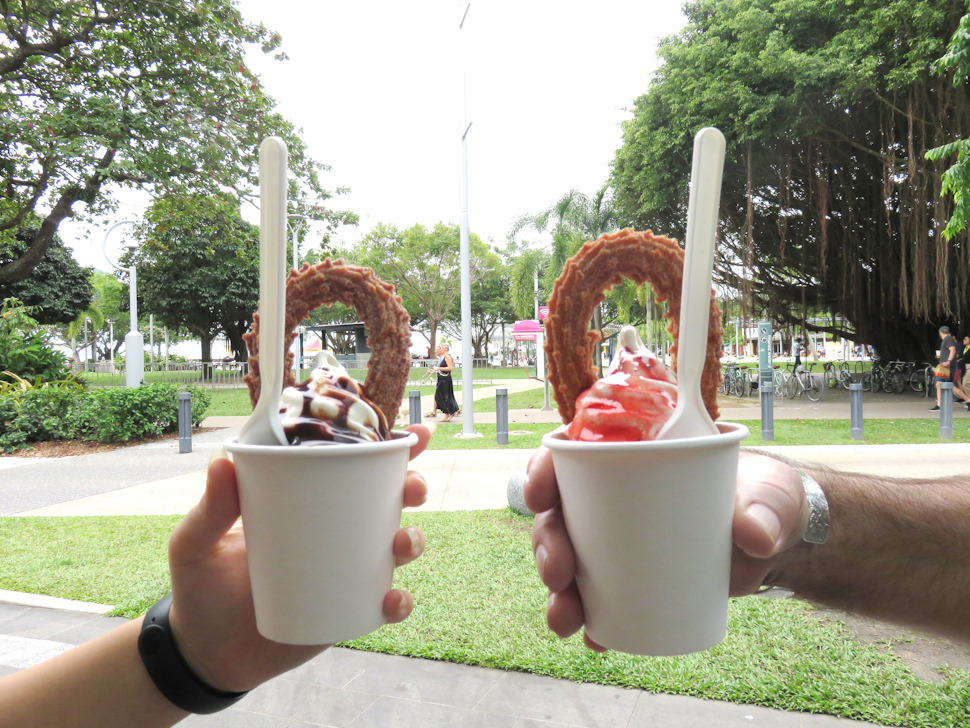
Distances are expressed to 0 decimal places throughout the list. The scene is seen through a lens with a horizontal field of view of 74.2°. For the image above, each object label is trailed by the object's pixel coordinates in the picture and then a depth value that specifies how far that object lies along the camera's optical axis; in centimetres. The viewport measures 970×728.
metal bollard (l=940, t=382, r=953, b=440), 1060
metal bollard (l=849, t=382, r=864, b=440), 1062
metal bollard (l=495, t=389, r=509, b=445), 1069
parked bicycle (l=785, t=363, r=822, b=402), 1970
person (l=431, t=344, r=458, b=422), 1435
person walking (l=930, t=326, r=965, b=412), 1435
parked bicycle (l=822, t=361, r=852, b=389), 2381
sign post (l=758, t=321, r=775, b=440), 1503
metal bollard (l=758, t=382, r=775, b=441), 1063
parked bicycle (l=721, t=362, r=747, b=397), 2012
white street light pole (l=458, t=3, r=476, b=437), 1135
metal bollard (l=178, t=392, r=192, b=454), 1058
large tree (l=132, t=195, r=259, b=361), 3095
